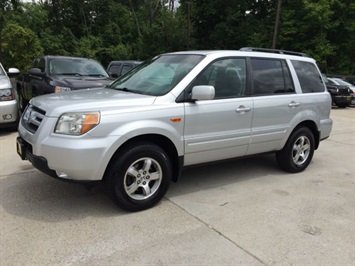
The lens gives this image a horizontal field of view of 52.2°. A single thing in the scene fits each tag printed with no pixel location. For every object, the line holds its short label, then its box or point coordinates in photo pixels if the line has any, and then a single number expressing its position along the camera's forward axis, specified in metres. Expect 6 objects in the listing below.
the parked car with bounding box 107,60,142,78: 12.88
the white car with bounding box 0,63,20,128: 7.15
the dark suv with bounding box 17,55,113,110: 7.60
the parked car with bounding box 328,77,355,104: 18.05
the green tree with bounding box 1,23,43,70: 22.03
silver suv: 3.64
